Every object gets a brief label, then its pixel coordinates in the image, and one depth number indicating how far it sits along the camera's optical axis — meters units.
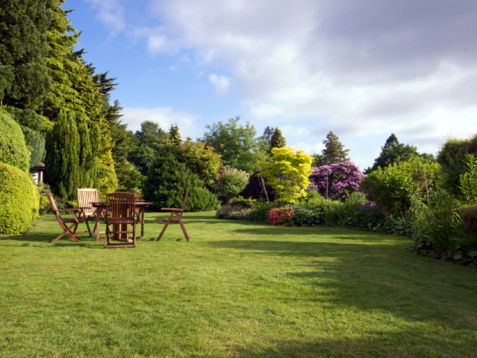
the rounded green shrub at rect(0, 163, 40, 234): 8.31
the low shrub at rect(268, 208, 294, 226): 12.43
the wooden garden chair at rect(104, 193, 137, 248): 6.90
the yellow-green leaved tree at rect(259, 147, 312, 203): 13.31
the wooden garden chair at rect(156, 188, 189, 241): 7.78
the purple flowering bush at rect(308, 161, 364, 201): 18.41
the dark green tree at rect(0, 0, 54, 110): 16.55
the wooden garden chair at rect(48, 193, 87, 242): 7.21
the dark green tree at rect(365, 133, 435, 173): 43.03
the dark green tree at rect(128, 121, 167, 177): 39.25
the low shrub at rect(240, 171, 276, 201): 16.58
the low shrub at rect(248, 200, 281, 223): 14.01
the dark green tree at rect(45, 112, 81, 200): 18.42
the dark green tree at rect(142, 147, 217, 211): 19.66
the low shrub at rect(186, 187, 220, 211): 20.19
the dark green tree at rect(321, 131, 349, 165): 43.00
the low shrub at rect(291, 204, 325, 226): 12.07
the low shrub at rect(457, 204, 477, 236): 5.32
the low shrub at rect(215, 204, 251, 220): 15.05
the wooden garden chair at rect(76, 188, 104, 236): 8.33
